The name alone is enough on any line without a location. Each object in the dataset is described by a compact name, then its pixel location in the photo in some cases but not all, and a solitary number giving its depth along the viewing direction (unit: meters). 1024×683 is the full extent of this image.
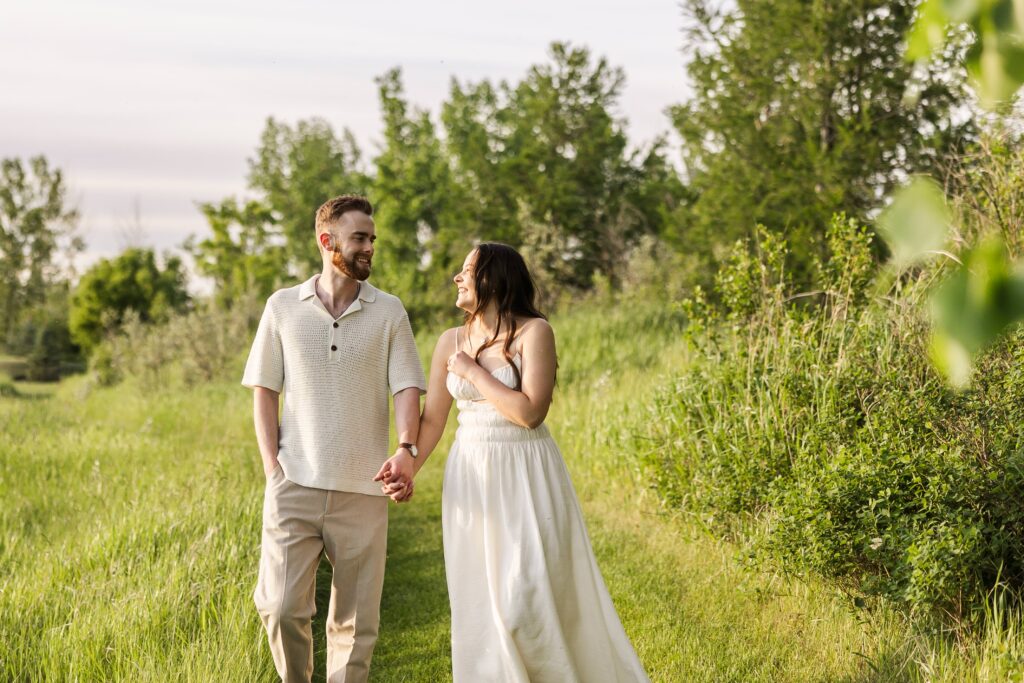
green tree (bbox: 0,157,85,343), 42.47
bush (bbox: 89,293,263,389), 19.33
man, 4.15
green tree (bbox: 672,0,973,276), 12.61
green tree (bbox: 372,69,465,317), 32.94
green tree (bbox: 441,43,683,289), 26.12
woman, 3.88
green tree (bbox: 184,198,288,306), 42.47
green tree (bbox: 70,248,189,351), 34.12
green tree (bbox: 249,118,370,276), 42.83
